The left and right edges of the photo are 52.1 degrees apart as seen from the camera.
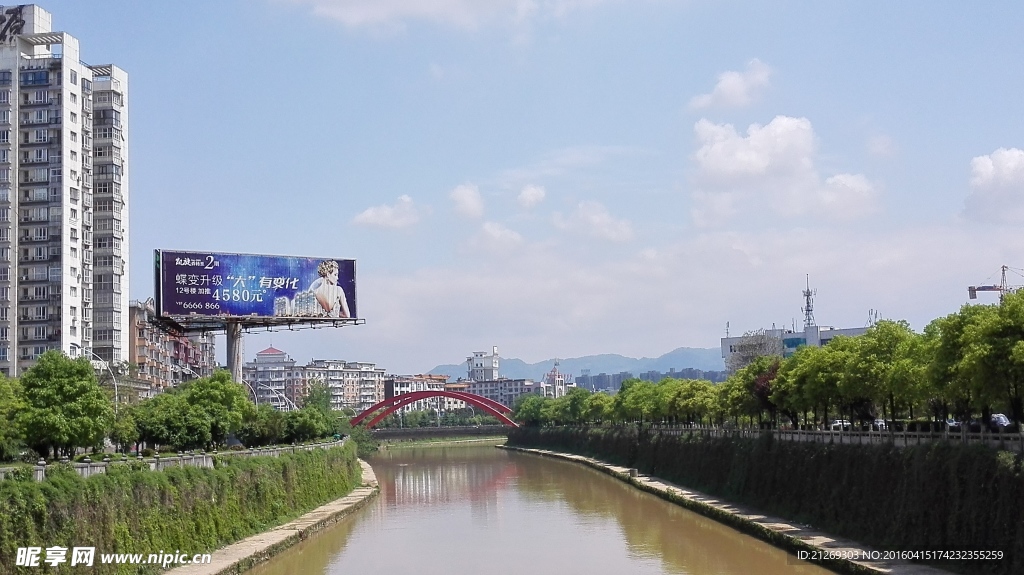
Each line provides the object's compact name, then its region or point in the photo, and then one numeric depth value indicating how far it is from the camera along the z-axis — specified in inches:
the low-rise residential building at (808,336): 4522.9
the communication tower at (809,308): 4859.7
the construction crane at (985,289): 3985.5
